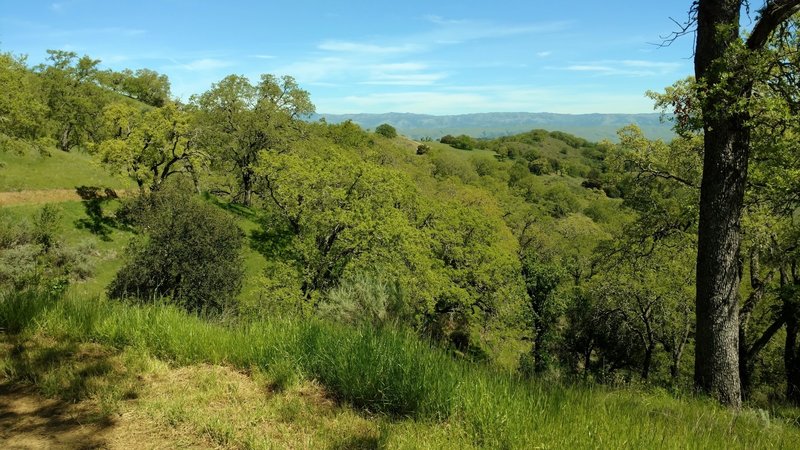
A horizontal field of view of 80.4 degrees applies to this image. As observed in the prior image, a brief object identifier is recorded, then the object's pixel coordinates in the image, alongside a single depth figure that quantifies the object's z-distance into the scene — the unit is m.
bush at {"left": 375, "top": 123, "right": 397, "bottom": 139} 157.38
